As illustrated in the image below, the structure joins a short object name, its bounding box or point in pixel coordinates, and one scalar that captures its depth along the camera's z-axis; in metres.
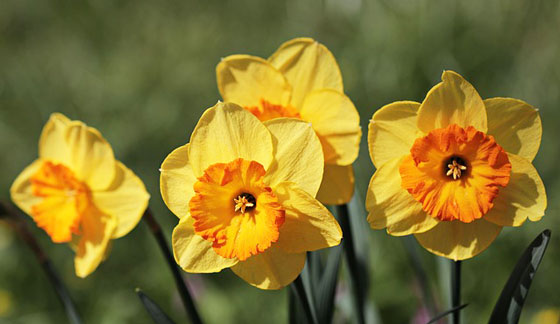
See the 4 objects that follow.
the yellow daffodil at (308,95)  1.18
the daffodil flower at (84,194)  1.21
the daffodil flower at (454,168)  1.15
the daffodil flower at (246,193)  1.15
